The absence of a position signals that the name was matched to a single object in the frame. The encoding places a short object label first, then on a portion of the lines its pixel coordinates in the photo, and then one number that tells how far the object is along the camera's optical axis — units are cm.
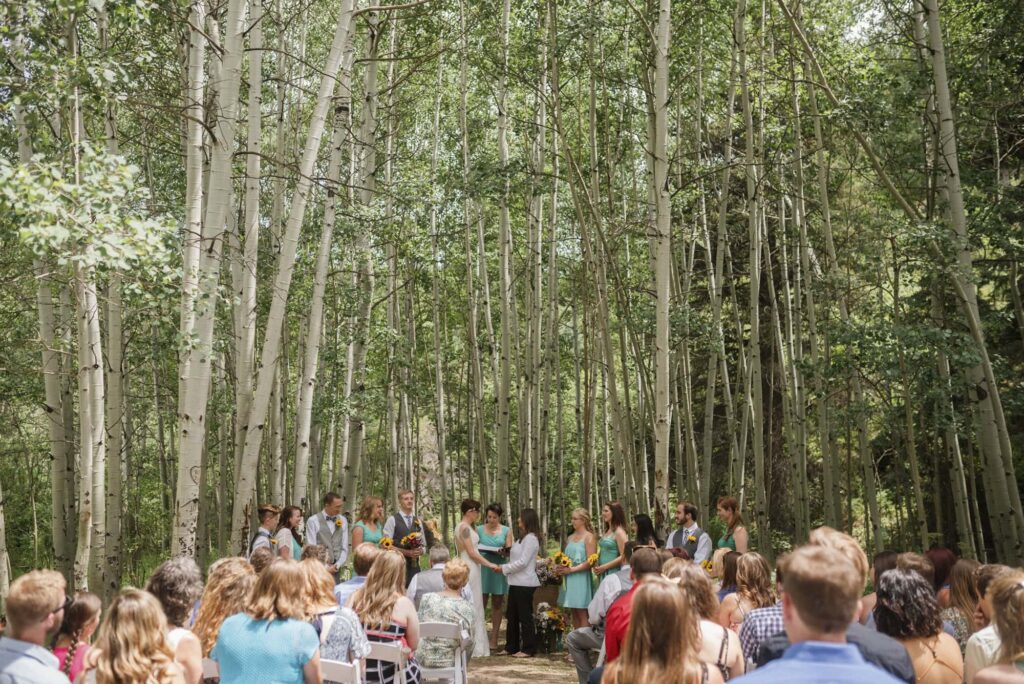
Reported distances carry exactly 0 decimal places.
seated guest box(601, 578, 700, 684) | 321
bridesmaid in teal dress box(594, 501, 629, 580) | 844
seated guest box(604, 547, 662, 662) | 434
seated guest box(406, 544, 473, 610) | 759
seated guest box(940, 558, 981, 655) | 456
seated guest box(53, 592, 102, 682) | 386
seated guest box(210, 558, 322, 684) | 378
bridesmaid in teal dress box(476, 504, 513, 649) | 970
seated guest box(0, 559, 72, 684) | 320
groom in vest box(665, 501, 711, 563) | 820
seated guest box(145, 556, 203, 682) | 394
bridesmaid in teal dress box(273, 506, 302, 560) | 815
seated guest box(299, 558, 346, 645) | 457
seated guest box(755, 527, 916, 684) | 311
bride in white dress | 916
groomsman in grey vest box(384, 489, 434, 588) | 930
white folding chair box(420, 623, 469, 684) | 618
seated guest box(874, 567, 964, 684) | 370
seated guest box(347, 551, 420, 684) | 531
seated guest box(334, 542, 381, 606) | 569
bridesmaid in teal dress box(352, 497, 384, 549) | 927
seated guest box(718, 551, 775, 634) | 463
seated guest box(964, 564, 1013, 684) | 368
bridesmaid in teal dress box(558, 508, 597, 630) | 892
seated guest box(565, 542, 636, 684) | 642
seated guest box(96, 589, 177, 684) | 326
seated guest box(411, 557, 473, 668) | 627
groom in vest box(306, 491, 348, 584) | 928
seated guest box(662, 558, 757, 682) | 381
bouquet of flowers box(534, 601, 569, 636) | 998
